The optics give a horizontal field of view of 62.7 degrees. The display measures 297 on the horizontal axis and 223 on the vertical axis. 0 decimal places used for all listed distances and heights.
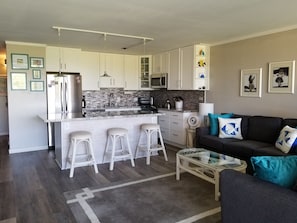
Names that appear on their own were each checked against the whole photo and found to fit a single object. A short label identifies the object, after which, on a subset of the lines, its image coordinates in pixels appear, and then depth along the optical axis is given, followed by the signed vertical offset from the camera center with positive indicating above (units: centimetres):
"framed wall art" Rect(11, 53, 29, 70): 507 +76
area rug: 256 -123
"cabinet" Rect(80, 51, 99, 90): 612 +71
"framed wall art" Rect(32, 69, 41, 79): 530 +52
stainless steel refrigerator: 550 +6
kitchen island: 413 -50
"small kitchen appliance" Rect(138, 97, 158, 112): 690 -16
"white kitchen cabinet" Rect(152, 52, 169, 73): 625 +93
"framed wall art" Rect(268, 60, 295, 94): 393 +35
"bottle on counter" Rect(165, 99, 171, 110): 655 -19
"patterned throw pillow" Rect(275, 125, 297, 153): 334 -59
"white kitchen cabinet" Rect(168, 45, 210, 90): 535 +69
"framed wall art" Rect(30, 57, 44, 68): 526 +77
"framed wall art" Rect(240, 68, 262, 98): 442 +28
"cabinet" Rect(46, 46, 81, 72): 554 +90
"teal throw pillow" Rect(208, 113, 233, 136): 457 -49
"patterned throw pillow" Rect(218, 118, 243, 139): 438 -54
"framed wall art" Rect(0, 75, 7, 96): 748 +36
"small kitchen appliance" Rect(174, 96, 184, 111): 617 -16
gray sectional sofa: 366 -73
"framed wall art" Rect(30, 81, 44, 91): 530 +27
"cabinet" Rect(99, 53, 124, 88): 645 +77
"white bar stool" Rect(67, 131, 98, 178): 379 -92
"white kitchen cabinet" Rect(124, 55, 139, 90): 683 +75
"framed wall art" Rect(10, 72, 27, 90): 512 +36
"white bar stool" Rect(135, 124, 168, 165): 441 -80
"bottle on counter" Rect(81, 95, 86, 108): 604 -12
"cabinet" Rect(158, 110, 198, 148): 552 -68
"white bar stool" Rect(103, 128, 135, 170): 411 -85
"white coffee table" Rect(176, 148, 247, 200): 293 -83
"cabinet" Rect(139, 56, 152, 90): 697 +77
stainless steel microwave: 637 +47
